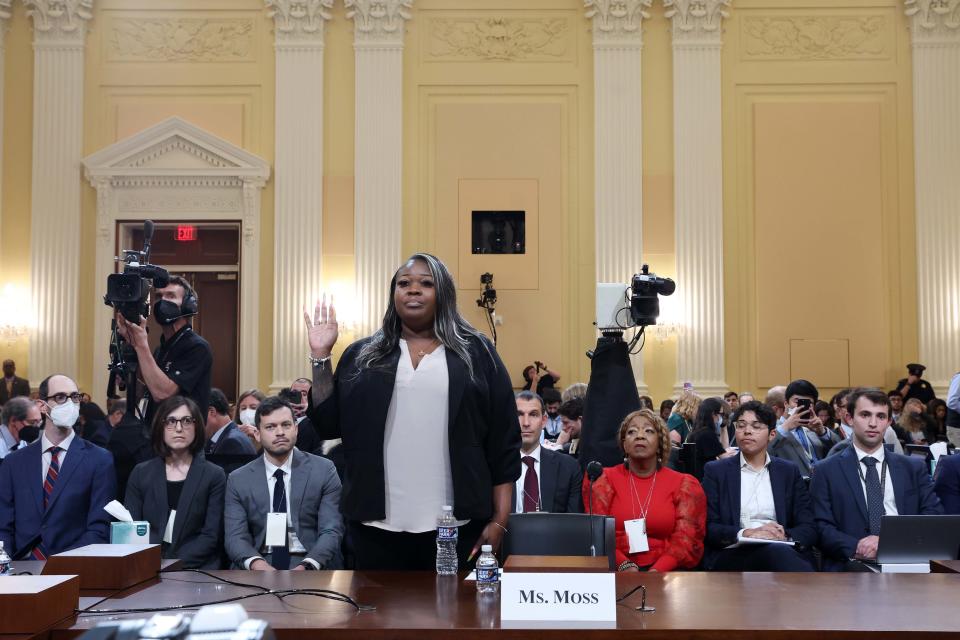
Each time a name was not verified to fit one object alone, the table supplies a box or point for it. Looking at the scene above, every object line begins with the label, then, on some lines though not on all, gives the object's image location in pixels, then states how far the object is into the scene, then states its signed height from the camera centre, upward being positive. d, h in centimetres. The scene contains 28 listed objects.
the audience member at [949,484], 525 -69
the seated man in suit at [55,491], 502 -68
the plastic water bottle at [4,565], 319 -67
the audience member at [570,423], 714 -50
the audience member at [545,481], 530 -68
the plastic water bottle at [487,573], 294 -64
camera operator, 492 +3
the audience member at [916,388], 1219 -44
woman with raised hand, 325 -23
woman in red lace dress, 488 -74
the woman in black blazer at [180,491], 493 -68
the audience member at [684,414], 834 -52
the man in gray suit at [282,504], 484 -74
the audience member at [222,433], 605 -49
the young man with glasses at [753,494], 518 -74
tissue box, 408 -72
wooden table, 248 -68
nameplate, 255 -62
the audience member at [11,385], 1250 -38
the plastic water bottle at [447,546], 315 -60
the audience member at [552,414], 887 -58
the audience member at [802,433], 652 -57
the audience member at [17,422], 673 -45
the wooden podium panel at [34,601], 241 -60
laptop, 402 -75
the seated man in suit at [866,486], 514 -68
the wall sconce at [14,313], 1312 +54
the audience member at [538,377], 1285 -31
